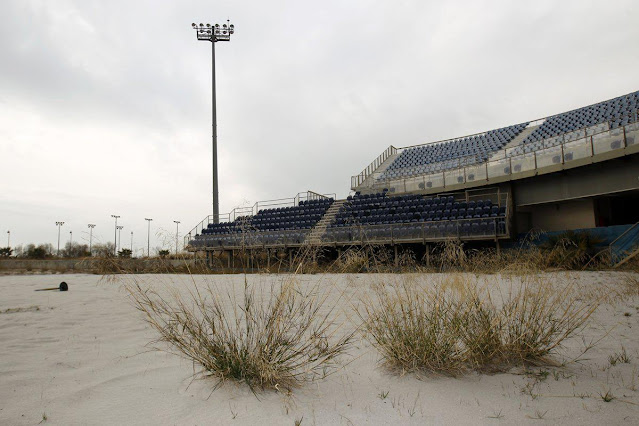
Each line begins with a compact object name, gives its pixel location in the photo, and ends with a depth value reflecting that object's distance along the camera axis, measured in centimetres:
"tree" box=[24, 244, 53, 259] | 3553
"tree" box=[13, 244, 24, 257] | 4902
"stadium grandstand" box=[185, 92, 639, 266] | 1805
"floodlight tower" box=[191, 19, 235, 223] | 3459
